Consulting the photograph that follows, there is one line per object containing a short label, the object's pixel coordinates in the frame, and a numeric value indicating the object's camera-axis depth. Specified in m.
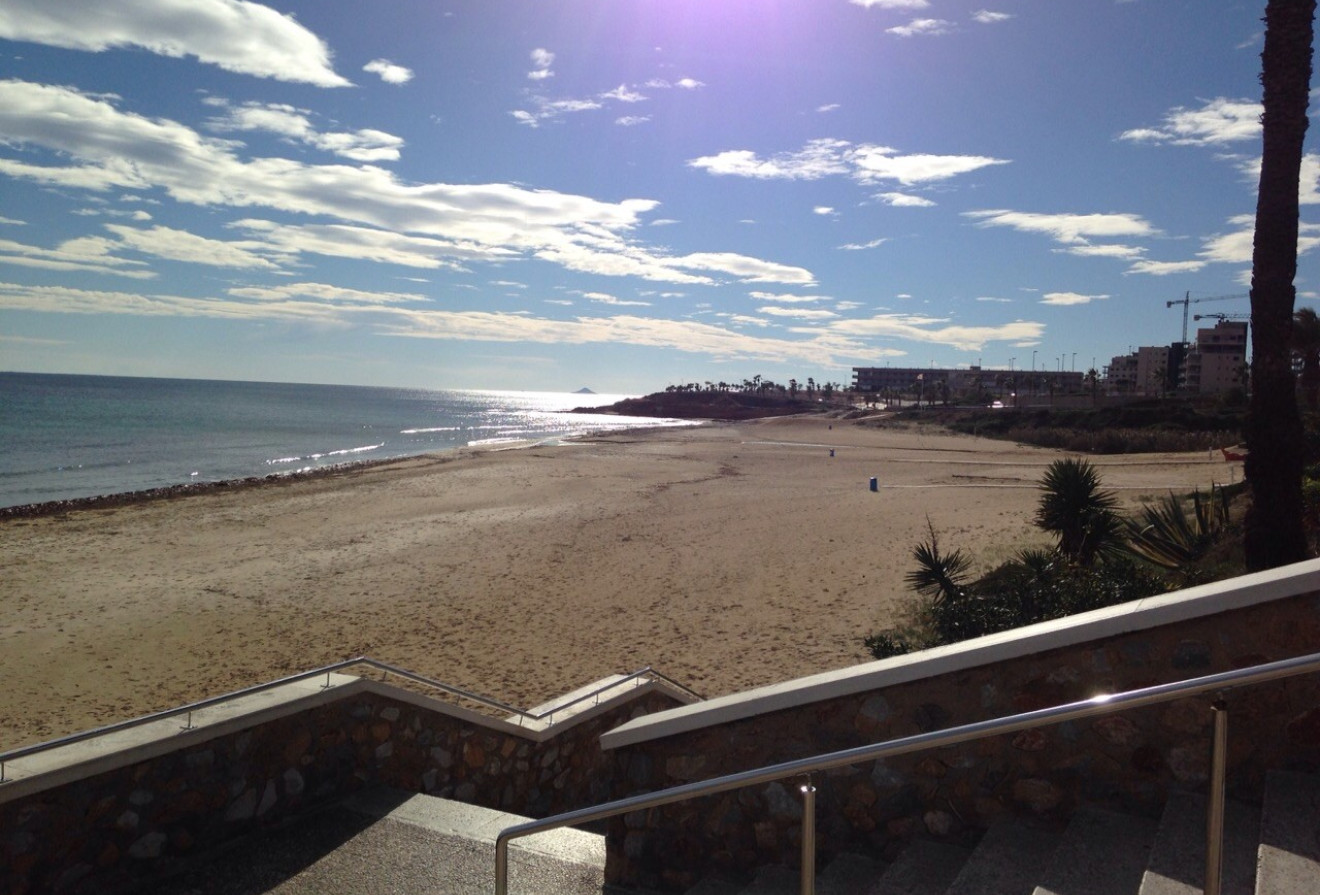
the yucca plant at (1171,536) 8.10
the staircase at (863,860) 2.68
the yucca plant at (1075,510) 9.12
